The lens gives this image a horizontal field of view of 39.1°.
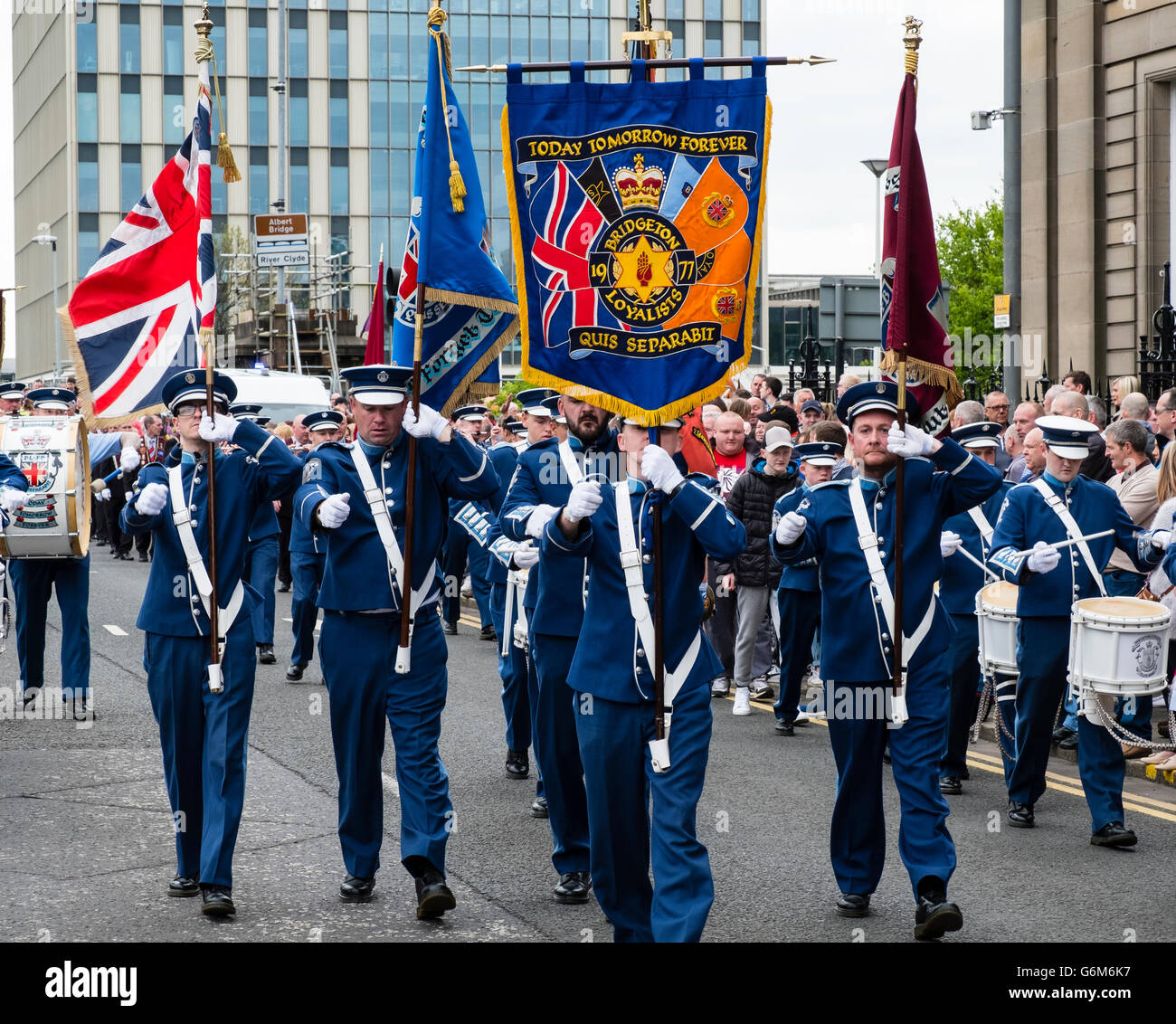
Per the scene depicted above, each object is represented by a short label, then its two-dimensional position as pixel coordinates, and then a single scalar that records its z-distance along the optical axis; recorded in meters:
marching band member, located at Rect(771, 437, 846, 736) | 11.31
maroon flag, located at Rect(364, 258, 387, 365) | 11.23
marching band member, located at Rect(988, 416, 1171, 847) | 8.56
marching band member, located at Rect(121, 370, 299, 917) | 7.00
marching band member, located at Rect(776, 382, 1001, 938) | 6.89
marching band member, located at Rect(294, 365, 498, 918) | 6.96
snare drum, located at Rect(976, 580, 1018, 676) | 8.94
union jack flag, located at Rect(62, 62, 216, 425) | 8.14
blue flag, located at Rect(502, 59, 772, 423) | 6.16
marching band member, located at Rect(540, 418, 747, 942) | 5.69
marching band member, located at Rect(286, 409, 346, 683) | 13.51
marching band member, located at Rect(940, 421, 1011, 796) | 9.62
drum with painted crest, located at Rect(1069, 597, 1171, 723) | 7.90
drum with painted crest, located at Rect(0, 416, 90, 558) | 11.49
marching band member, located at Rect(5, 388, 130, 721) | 11.86
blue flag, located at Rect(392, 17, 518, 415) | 7.35
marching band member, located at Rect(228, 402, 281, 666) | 11.44
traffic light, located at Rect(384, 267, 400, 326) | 13.06
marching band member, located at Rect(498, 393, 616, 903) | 7.22
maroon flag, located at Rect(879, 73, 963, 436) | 6.94
